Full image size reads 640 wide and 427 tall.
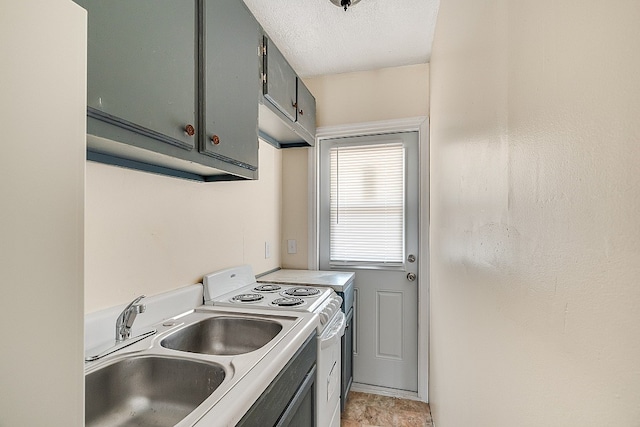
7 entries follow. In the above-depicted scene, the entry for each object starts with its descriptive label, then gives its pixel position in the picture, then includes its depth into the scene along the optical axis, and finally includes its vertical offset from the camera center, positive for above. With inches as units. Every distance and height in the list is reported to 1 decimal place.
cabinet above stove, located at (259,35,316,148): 65.3 +26.3
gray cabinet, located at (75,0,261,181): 30.0 +15.5
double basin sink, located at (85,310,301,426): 36.2 -20.6
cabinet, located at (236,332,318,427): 35.6 -24.8
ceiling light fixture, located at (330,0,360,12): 63.4 +43.1
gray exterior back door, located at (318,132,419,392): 95.4 -8.3
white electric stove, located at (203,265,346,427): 59.6 -18.4
